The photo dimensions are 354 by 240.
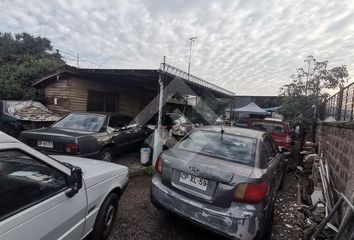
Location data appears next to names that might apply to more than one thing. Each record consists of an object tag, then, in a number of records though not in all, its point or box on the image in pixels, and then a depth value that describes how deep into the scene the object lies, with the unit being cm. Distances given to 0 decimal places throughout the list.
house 976
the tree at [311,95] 1190
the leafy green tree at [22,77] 1174
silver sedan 261
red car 804
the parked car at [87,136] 490
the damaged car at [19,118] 842
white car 162
